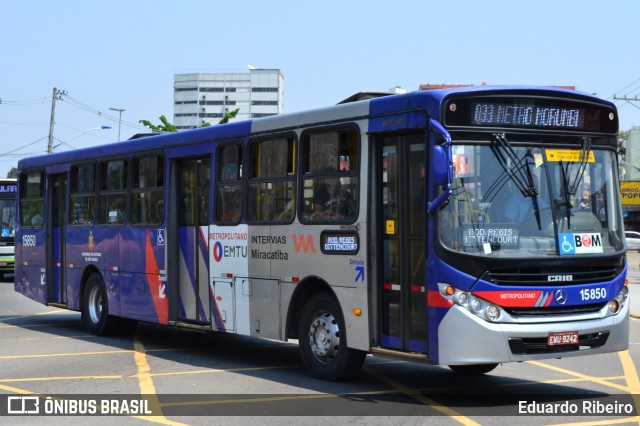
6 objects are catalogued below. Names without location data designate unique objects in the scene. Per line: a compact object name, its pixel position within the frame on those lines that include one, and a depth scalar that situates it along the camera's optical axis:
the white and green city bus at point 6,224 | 33.97
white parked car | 66.25
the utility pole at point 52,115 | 57.18
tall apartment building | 198.50
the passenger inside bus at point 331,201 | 10.89
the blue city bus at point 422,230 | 9.48
